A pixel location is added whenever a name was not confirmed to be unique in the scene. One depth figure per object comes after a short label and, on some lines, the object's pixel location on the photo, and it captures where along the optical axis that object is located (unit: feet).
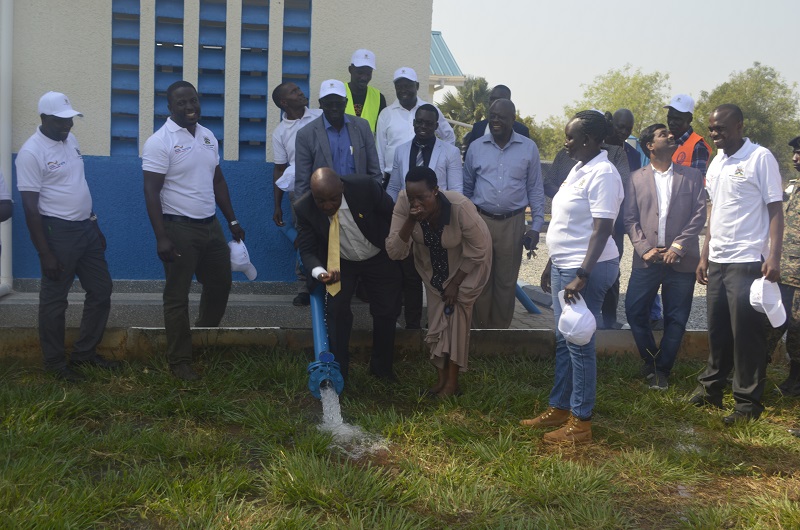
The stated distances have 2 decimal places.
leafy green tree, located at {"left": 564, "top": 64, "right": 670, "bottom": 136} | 164.55
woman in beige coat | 17.89
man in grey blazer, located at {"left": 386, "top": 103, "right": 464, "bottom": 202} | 21.49
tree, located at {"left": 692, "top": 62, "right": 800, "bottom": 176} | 140.67
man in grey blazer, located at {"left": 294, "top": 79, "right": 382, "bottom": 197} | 21.08
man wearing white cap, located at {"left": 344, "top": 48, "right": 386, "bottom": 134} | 23.70
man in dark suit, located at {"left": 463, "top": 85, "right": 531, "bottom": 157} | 24.36
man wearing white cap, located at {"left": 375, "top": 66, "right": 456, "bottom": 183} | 23.39
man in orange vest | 22.74
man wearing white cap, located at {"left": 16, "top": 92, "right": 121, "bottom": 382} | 18.45
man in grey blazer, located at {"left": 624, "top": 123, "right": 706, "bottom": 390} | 19.76
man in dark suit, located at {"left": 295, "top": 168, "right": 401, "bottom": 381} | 18.21
